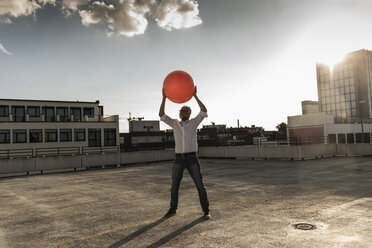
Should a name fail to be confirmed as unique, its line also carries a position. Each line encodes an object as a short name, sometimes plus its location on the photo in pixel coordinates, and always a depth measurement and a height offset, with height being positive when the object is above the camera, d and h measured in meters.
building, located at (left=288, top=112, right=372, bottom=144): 45.06 +1.23
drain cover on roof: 4.66 -1.46
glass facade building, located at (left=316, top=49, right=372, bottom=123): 91.12 +16.51
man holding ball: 5.49 -0.19
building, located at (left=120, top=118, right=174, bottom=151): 63.99 +1.33
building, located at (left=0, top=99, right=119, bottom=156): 32.56 +2.25
